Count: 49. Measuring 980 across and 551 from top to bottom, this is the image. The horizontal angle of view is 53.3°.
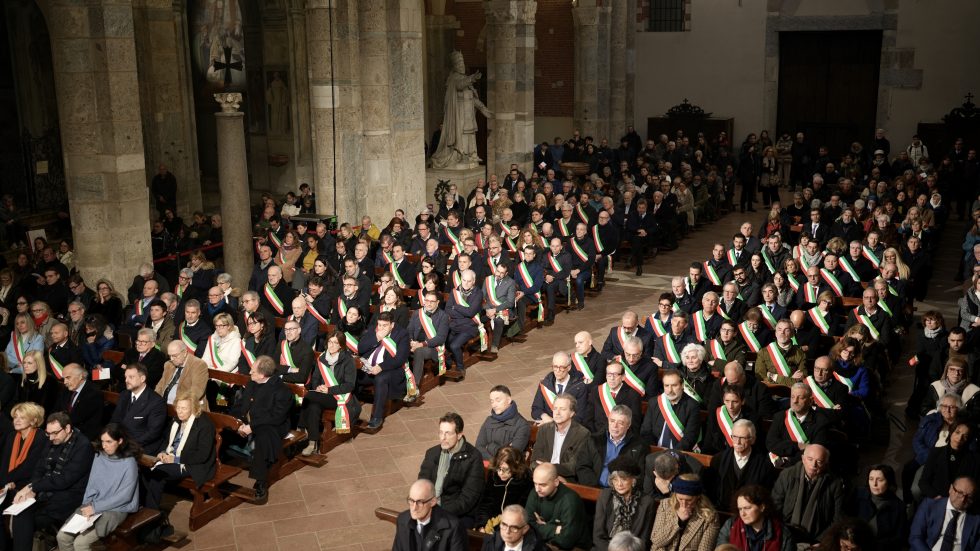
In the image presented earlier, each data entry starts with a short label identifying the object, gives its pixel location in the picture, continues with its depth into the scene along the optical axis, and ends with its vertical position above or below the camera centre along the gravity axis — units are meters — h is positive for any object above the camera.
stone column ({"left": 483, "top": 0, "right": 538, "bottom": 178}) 20.48 -0.03
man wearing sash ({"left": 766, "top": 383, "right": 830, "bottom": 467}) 7.90 -2.81
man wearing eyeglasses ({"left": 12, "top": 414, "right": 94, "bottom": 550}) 7.62 -3.03
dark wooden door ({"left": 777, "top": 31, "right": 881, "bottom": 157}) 25.88 -0.24
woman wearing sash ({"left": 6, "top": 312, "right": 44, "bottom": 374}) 10.30 -2.68
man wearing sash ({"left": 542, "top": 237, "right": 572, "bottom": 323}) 14.01 -2.71
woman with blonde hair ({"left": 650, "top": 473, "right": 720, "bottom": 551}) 6.42 -2.88
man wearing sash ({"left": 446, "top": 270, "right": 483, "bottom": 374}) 11.84 -2.84
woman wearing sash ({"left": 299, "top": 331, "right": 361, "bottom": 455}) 9.61 -3.01
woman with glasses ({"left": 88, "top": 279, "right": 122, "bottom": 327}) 12.01 -2.67
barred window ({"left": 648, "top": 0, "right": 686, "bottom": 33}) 27.73 +1.75
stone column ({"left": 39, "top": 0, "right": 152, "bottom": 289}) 12.28 -0.64
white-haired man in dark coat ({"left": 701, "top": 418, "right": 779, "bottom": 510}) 7.24 -2.87
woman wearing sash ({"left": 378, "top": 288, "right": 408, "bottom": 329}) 11.16 -2.61
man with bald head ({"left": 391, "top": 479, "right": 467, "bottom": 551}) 6.44 -2.92
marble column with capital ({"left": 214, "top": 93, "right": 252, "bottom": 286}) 13.30 -1.47
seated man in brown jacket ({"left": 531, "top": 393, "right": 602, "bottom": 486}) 7.64 -2.89
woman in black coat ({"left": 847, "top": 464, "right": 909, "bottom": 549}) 6.75 -2.96
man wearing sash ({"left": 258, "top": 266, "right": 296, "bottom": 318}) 12.27 -2.64
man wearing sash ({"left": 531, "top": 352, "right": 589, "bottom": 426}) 8.84 -2.81
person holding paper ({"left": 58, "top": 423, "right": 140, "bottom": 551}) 7.46 -3.12
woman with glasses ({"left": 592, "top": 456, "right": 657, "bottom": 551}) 6.61 -2.87
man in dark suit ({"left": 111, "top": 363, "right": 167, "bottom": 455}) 8.55 -2.85
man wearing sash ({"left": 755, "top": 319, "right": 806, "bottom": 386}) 9.55 -2.72
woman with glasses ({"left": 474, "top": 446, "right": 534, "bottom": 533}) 7.17 -2.97
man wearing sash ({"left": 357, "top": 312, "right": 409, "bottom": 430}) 10.28 -2.95
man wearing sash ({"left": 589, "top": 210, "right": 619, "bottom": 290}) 15.61 -2.54
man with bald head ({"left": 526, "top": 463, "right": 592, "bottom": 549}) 6.79 -3.00
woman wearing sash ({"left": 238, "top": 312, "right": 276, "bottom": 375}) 10.16 -2.68
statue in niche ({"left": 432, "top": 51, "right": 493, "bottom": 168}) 20.12 -0.83
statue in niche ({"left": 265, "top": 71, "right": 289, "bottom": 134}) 20.83 -0.46
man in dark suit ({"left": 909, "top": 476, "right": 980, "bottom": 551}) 6.46 -2.94
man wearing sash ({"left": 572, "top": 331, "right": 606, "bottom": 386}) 9.33 -2.69
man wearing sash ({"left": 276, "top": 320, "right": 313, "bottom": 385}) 9.92 -2.78
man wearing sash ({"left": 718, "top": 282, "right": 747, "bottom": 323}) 11.10 -2.55
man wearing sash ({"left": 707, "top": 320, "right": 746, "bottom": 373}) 9.70 -2.72
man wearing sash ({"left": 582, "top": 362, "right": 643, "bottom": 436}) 8.51 -2.75
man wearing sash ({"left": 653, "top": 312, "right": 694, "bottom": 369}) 10.08 -2.73
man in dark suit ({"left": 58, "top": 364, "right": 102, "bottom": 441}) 8.84 -2.86
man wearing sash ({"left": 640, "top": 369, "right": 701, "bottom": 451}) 8.15 -2.81
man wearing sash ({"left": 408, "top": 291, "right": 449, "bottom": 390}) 11.11 -2.85
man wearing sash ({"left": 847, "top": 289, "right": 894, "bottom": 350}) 10.73 -2.63
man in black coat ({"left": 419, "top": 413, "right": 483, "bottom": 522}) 7.35 -2.94
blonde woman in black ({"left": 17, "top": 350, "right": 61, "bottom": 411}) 9.45 -2.88
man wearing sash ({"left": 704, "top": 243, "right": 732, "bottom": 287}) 13.19 -2.54
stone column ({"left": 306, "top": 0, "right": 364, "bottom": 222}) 16.52 -0.41
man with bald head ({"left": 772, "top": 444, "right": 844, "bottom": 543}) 6.83 -2.91
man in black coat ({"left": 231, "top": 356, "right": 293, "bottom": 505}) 8.84 -2.93
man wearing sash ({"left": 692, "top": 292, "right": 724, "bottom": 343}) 10.72 -2.62
